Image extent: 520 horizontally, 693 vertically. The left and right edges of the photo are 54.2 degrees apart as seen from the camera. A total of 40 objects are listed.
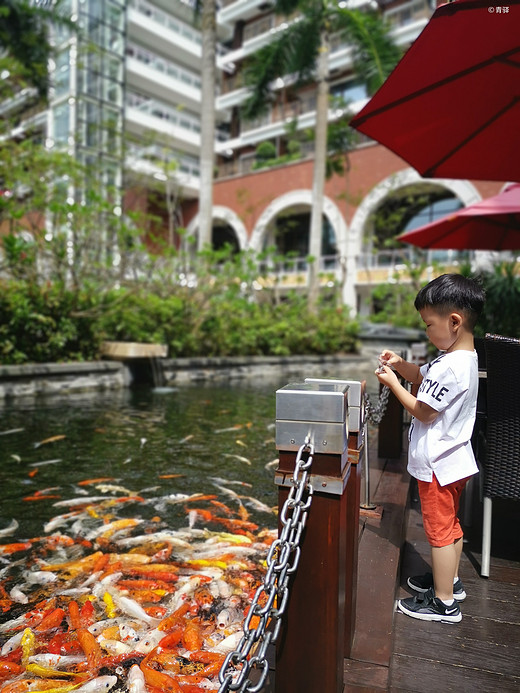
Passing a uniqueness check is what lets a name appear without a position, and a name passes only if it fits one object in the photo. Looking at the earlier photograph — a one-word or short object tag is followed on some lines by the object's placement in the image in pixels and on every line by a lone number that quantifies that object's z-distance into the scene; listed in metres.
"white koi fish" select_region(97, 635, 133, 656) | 2.02
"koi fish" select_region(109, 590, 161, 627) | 2.24
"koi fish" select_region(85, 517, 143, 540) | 3.19
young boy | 1.97
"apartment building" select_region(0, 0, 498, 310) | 24.73
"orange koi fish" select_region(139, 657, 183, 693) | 1.79
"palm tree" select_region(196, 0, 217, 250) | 13.95
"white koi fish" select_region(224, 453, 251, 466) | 5.01
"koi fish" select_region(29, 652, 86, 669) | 1.94
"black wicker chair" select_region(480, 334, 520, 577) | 2.31
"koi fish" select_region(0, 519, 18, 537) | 3.19
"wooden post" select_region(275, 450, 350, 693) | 1.36
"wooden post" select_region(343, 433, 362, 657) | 1.65
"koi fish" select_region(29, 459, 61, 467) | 4.63
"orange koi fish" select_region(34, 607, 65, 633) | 2.19
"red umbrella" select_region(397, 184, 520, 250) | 6.32
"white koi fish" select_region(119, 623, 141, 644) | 2.10
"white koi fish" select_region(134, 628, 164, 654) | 2.03
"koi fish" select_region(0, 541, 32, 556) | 2.94
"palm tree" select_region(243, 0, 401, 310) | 16.12
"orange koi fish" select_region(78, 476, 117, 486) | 4.16
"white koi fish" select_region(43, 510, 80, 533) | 3.29
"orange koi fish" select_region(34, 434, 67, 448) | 5.35
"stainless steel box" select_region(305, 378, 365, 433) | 1.75
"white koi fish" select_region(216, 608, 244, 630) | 2.23
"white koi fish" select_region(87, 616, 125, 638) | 2.15
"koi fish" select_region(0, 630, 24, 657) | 2.03
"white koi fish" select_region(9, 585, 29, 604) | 2.43
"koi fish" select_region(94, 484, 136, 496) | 3.96
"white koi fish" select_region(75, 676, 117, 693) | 1.80
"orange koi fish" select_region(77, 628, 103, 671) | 1.96
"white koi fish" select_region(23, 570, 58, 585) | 2.61
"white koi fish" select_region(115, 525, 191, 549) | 3.04
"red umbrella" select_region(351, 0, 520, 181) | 2.58
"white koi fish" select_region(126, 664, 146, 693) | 1.80
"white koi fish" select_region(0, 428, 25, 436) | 5.77
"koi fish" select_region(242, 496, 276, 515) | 3.66
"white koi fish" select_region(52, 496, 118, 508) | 3.68
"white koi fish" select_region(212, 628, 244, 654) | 2.04
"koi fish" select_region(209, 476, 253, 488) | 4.29
